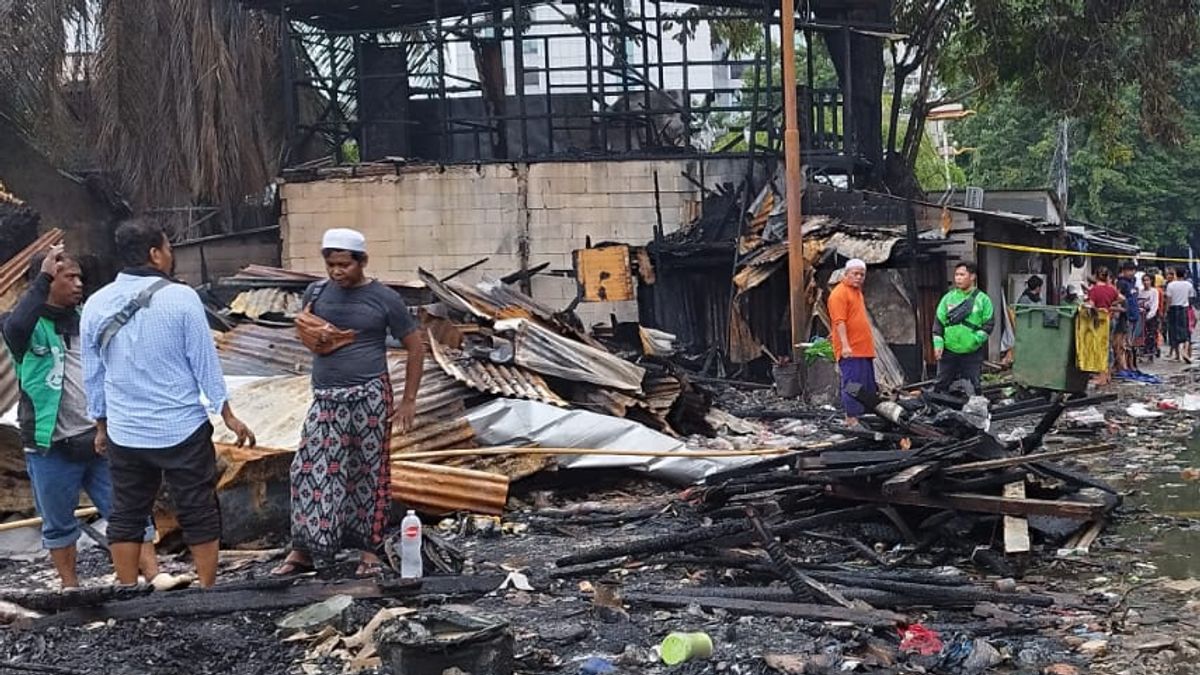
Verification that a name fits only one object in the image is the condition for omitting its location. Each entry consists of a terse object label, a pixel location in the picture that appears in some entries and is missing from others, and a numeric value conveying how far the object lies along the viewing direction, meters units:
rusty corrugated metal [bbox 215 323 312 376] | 9.75
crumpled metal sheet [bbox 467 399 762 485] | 8.66
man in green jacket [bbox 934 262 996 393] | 10.95
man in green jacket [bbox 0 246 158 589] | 5.85
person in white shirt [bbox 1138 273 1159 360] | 20.47
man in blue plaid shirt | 5.45
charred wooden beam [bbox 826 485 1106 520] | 6.70
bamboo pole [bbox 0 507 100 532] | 7.43
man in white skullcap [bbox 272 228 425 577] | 6.01
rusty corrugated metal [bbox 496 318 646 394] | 9.57
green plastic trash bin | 13.32
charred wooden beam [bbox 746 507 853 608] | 5.63
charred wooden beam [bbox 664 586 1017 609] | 5.70
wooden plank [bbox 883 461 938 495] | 6.80
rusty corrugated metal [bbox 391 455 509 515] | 7.77
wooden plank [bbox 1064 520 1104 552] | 6.97
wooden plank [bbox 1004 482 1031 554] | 6.55
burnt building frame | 17.45
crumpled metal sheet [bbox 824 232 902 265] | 14.51
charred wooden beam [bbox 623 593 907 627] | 5.32
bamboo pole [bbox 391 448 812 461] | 8.17
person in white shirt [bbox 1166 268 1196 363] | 20.69
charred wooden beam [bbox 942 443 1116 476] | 6.94
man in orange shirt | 10.12
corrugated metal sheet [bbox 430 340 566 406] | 8.91
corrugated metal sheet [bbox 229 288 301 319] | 11.84
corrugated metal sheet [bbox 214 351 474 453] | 8.23
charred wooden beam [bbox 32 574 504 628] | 5.39
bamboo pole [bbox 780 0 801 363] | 13.61
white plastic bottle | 5.86
